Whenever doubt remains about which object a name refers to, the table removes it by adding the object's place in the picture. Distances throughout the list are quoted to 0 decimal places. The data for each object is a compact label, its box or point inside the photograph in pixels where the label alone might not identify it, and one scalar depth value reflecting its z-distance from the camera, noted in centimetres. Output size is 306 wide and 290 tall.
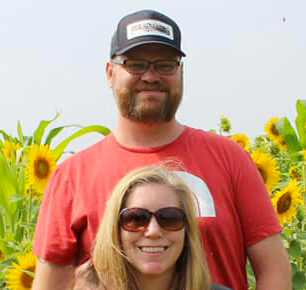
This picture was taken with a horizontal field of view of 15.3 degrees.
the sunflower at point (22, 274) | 464
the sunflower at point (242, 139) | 725
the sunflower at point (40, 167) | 535
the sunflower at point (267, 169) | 548
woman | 359
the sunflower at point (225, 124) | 1028
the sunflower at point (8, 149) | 653
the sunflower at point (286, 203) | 523
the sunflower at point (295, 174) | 668
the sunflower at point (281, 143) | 782
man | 407
